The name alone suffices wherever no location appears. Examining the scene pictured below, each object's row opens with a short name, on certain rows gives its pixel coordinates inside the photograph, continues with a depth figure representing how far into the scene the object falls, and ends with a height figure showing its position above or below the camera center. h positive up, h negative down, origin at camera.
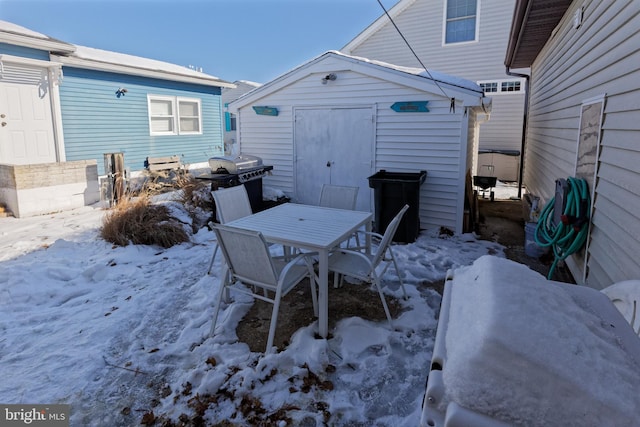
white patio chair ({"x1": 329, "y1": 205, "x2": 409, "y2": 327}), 3.20 -1.07
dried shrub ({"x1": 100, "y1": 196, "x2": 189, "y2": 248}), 5.18 -1.15
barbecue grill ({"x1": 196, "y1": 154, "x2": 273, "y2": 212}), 6.38 -0.55
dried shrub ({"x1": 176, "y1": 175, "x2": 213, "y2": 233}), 6.24 -1.01
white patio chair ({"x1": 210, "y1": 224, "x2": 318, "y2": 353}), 2.75 -0.90
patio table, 3.00 -0.76
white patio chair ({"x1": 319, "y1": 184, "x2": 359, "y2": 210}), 4.61 -0.65
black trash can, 5.61 -0.86
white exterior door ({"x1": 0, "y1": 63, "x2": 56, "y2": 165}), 7.61 +0.44
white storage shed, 6.03 +0.22
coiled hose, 3.65 -0.75
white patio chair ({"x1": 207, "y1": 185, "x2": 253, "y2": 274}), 4.17 -0.69
